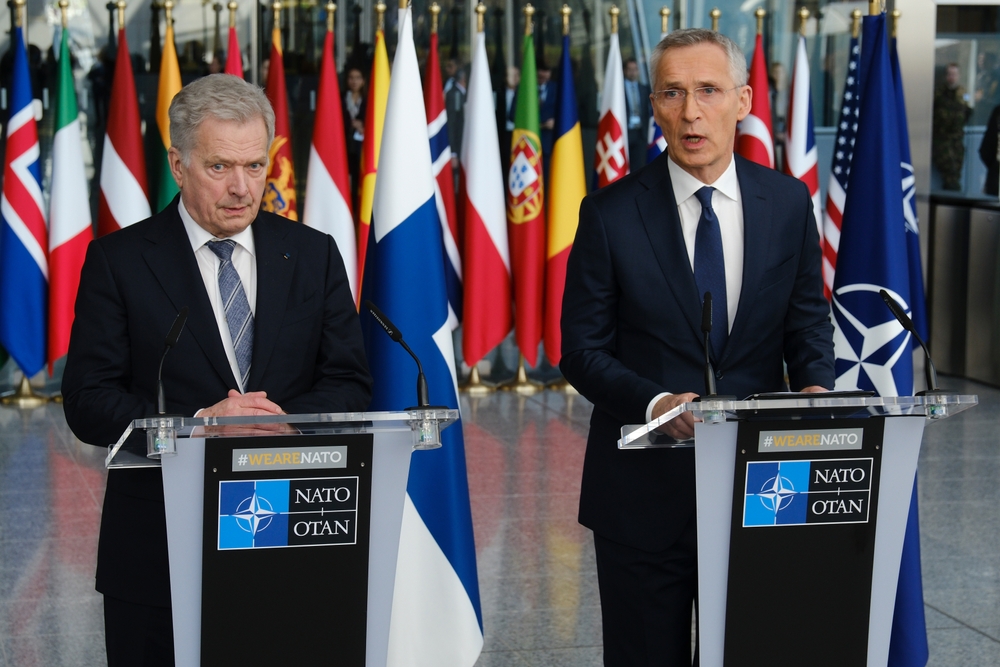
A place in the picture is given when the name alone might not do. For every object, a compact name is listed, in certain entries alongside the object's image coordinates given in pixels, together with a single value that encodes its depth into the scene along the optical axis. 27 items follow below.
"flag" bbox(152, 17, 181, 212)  13.87
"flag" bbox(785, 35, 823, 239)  14.73
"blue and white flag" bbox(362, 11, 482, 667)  6.20
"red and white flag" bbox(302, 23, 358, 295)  13.12
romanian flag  15.06
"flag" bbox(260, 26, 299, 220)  13.88
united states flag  12.14
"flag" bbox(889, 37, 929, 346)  10.87
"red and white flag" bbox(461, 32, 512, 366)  14.70
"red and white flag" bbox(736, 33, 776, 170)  13.92
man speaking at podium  4.36
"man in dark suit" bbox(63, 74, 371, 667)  4.01
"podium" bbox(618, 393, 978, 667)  3.54
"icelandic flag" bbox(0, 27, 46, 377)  13.73
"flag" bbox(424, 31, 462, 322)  14.49
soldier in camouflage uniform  18.27
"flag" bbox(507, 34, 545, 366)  14.98
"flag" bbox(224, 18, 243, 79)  13.62
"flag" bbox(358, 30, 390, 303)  13.40
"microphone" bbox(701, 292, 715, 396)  3.51
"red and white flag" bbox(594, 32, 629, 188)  15.20
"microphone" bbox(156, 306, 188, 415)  3.39
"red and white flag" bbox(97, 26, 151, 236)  13.63
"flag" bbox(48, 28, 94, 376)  13.81
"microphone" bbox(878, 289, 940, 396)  3.58
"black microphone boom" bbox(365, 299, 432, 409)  3.61
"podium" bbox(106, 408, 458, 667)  3.36
